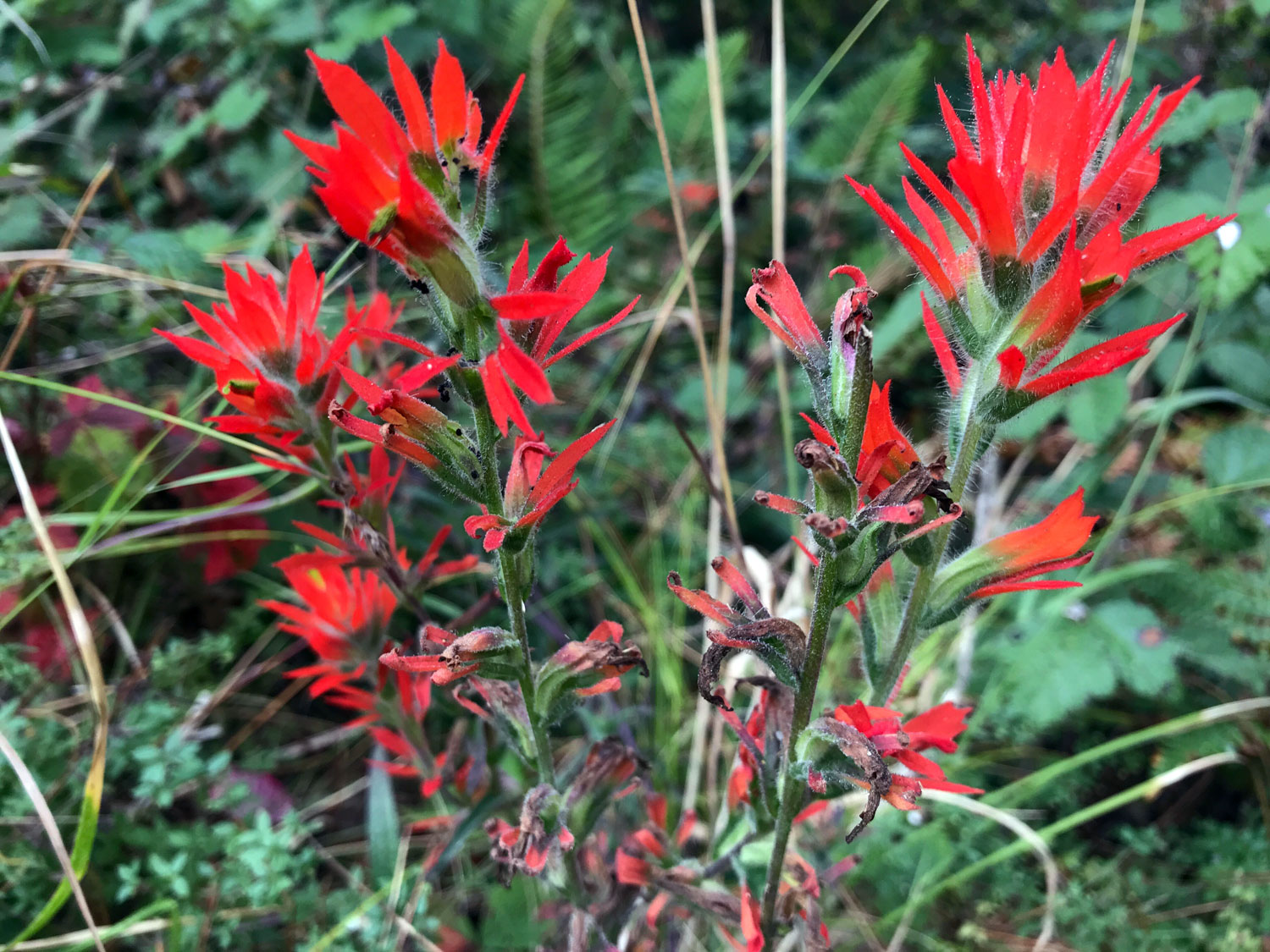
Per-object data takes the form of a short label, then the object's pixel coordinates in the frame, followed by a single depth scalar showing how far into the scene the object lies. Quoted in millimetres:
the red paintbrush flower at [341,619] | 214
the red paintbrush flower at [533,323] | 137
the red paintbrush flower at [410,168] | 132
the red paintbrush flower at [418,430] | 152
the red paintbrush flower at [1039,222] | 145
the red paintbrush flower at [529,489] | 155
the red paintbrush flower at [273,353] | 183
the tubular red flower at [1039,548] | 162
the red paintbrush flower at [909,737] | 159
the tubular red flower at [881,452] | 156
